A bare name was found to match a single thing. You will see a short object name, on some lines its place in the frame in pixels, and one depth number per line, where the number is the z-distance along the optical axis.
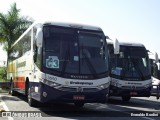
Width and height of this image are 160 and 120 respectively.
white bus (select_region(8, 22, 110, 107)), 11.97
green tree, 31.69
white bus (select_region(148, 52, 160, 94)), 22.12
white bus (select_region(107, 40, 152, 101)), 17.97
